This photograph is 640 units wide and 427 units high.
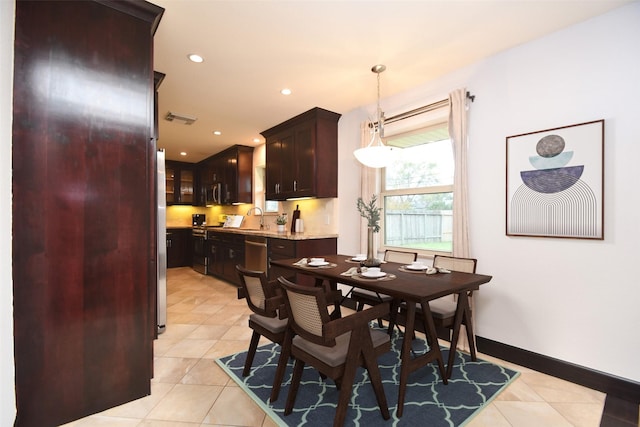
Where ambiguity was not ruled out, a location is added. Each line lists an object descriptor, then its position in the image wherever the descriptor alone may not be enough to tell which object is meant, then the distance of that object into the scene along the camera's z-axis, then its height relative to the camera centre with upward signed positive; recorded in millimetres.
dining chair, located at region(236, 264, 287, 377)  1914 -613
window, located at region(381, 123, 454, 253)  3131 +217
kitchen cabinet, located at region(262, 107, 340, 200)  4055 +832
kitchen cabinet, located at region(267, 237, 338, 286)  3904 -509
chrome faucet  5926 -10
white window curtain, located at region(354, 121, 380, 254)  3652 +368
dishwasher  4371 -628
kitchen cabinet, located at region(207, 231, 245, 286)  4996 -748
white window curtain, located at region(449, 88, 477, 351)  2742 +326
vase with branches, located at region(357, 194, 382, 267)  2366 -218
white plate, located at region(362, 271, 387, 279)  2074 -442
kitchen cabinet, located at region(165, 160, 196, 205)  7340 +772
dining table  1773 -476
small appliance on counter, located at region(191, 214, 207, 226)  7633 -166
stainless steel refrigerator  3098 -363
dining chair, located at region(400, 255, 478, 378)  2250 -766
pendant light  2512 +501
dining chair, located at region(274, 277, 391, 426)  1523 -757
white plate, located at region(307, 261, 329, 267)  2566 -449
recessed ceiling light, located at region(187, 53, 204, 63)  2609 +1392
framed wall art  2102 +227
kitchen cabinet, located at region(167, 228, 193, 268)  6898 -817
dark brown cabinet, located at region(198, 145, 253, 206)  5996 +781
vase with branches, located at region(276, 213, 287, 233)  4801 -172
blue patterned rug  1741 -1222
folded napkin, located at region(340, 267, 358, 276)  2195 -457
